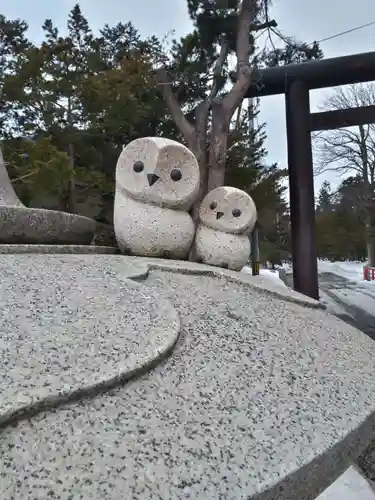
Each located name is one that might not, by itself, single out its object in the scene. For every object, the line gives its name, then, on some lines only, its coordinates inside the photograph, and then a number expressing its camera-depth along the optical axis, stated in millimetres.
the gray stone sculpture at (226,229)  2494
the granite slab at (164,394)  775
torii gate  4977
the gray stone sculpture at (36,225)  1867
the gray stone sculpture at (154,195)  2236
